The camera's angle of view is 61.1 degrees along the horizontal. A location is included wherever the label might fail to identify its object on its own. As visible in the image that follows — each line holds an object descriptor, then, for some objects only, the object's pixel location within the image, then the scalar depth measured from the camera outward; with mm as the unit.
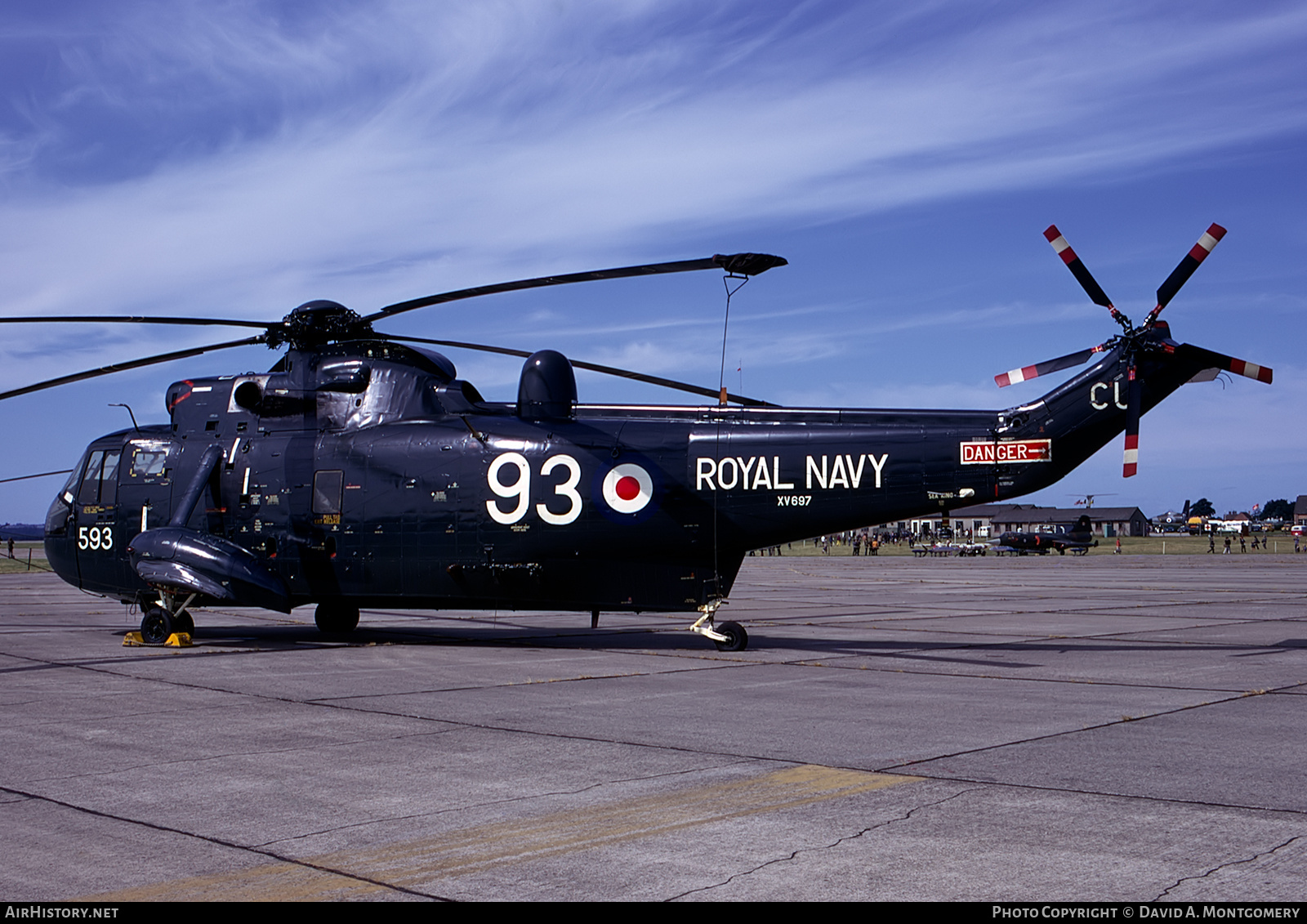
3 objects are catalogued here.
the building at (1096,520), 180625
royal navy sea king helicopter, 16172
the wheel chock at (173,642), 18547
